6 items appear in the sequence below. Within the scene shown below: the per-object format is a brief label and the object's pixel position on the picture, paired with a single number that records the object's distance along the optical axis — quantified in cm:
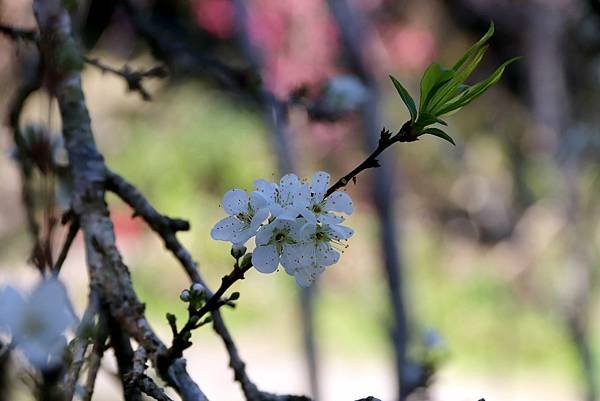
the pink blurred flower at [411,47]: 379
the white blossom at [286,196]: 58
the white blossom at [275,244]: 58
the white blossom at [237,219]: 59
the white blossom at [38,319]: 55
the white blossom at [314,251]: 58
